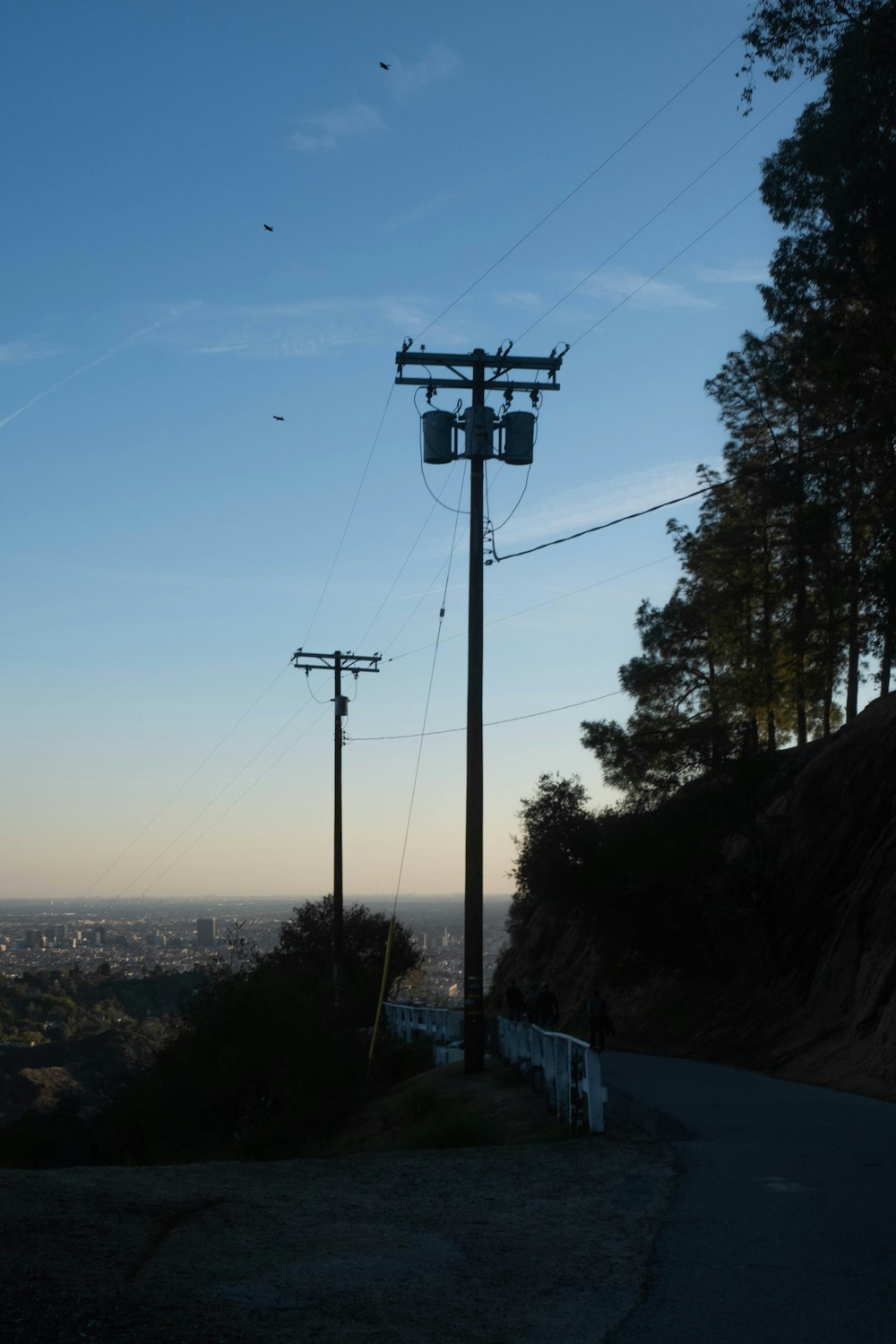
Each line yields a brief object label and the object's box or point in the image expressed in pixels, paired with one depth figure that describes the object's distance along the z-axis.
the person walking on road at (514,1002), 28.58
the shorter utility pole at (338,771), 38.19
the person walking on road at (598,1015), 23.86
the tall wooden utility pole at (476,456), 21.53
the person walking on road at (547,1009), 25.92
